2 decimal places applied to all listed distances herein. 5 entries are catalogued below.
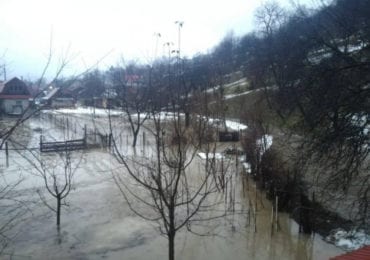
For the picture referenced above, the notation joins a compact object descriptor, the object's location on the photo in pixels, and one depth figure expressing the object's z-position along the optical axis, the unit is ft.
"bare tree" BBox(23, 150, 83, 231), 47.20
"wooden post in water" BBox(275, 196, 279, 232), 42.01
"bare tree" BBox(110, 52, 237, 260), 22.44
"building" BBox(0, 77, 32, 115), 166.75
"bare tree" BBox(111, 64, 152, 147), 118.34
